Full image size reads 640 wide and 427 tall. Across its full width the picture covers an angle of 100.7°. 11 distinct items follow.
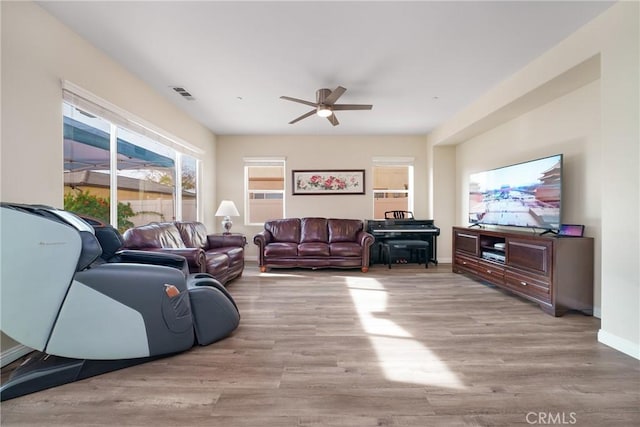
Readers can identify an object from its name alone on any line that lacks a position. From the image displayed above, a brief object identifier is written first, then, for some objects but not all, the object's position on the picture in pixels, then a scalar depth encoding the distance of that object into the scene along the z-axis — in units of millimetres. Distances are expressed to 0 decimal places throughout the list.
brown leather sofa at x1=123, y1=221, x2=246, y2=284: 2859
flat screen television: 2807
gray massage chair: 1501
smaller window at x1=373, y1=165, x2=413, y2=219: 5699
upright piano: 4957
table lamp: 4719
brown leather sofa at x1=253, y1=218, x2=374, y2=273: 4531
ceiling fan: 3125
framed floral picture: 5531
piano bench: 4668
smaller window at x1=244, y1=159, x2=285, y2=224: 5688
